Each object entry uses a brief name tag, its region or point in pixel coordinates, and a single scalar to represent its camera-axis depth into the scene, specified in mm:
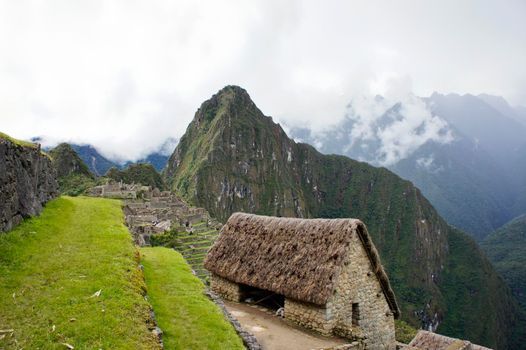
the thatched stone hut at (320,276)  11297
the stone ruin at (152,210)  47625
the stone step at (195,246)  48284
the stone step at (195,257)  45312
